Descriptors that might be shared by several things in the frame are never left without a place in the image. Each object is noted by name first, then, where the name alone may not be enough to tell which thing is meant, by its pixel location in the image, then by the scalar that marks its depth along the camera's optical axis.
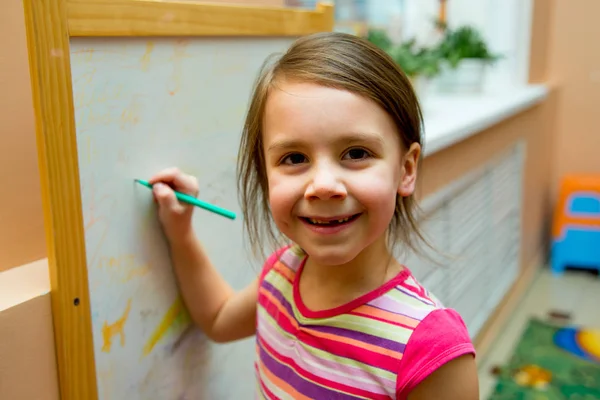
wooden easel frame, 0.62
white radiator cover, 1.61
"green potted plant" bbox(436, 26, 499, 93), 2.34
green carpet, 1.88
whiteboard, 0.71
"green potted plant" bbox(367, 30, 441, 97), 1.83
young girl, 0.68
